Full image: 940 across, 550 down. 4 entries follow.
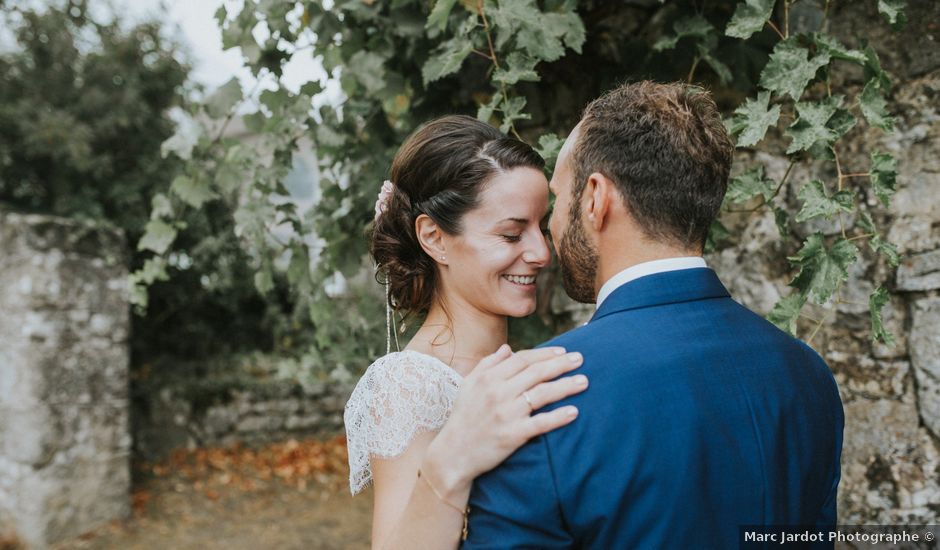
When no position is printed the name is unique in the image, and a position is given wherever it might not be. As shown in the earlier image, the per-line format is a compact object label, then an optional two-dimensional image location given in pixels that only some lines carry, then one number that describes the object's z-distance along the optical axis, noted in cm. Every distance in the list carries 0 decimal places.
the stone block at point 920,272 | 192
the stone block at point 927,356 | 193
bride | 161
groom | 115
